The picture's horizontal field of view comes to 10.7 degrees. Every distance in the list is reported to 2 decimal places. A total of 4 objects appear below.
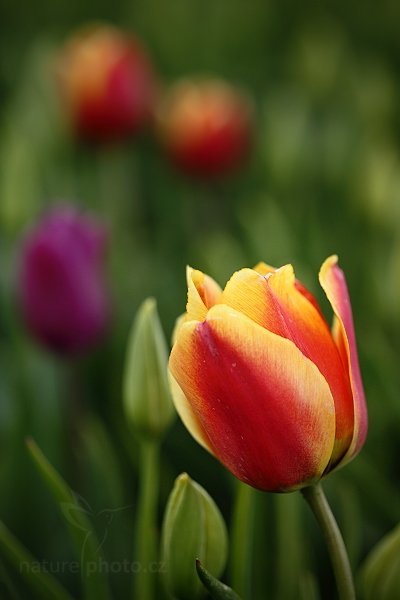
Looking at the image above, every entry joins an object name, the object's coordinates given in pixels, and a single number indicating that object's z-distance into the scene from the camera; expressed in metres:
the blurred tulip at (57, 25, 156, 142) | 1.11
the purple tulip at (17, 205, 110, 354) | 0.87
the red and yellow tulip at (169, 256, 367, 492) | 0.69
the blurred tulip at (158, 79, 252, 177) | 1.11
